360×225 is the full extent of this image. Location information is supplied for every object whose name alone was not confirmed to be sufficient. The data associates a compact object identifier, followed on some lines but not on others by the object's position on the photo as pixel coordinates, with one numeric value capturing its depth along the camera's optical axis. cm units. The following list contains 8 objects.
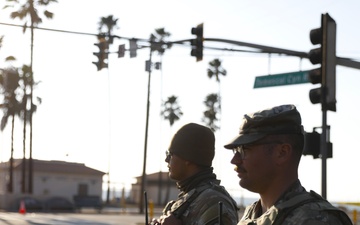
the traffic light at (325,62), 1371
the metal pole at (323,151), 1352
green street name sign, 1702
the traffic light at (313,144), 1342
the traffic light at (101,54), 2184
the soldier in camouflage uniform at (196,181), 511
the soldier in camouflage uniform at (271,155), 350
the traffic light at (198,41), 1889
